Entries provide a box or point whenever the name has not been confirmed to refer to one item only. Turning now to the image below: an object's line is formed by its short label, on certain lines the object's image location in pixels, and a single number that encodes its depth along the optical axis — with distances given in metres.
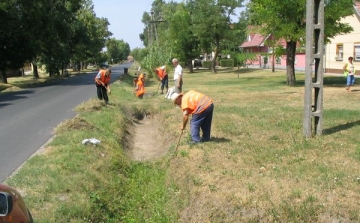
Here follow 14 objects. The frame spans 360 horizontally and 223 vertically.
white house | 34.38
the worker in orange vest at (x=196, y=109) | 8.22
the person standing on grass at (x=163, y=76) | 21.12
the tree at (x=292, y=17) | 21.56
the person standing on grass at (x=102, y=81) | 14.79
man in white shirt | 17.33
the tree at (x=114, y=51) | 116.06
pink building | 46.02
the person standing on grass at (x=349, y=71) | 19.27
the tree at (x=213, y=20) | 46.09
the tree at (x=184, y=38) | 51.59
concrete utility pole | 9.23
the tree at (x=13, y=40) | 28.75
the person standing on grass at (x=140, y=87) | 19.41
